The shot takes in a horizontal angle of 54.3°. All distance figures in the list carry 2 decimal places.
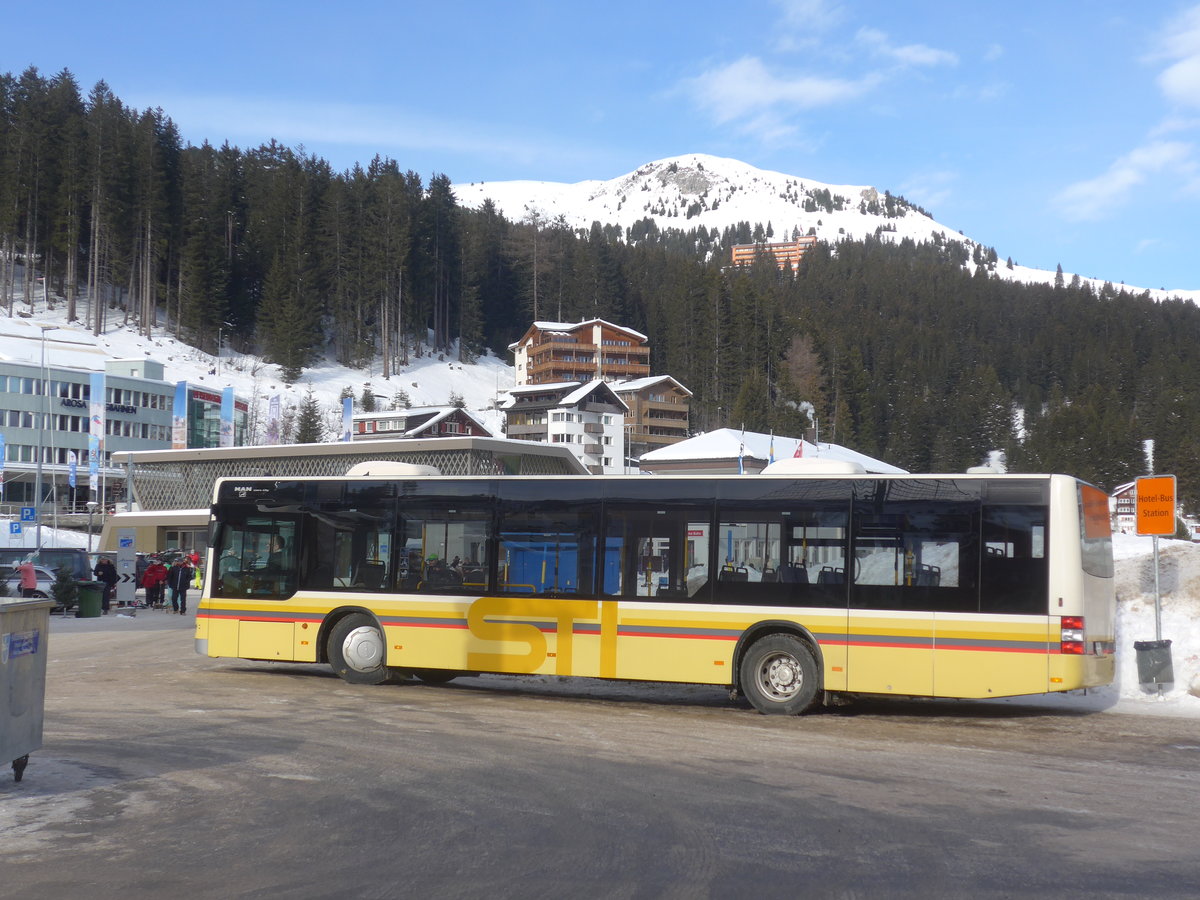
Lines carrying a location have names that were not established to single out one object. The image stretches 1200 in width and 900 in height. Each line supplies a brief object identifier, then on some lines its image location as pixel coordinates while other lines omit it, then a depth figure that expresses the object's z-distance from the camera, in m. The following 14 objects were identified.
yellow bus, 12.85
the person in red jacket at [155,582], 36.09
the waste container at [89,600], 32.09
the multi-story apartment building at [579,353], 134.75
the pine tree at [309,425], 98.81
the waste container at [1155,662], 14.72
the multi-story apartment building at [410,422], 104.82
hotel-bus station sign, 15.35
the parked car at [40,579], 32.00
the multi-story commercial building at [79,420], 87.69
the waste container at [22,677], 8.12
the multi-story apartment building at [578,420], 112.44
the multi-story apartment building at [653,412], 123.19
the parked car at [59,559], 34.38
